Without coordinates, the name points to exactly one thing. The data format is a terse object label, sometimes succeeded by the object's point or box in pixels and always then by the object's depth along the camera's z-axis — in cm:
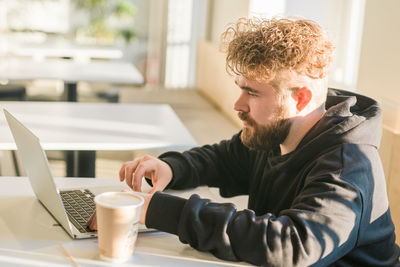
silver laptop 127
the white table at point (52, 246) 118
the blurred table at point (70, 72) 391
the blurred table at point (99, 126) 210
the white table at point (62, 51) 521
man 117
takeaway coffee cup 110
